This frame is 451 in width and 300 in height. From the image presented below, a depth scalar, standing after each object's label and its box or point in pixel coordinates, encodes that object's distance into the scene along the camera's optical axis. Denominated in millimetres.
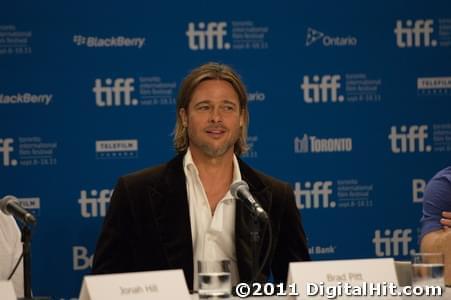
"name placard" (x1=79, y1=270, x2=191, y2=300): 4190
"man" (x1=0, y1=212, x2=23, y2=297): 7044
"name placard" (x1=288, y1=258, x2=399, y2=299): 4434
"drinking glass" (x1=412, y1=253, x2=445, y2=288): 4828
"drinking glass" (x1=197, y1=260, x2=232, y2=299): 4570
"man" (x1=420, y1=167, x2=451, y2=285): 6845
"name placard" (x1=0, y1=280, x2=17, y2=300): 4298
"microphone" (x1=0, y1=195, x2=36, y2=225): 5509
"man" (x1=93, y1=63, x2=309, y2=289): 6723
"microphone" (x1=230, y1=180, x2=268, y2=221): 5393
